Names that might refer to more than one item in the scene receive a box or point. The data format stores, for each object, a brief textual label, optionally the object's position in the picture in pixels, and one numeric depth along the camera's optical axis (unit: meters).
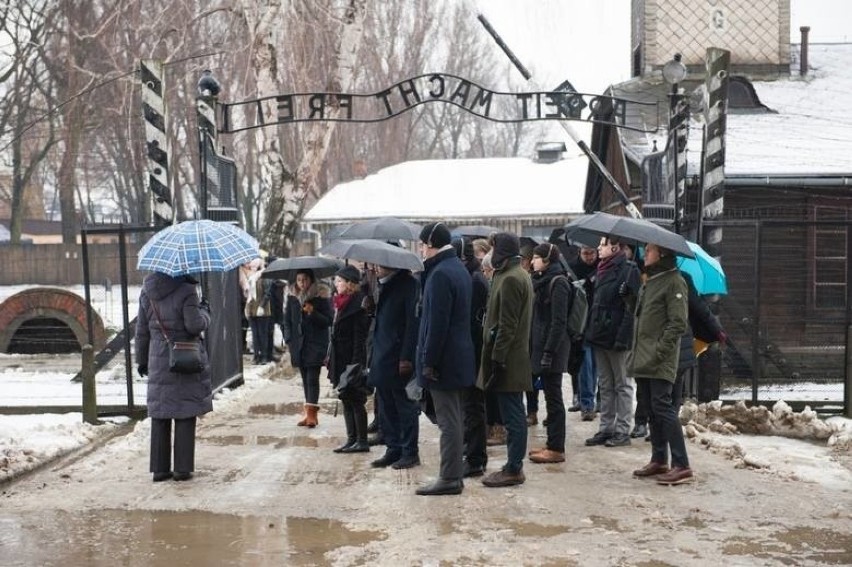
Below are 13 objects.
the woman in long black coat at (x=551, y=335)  9.72
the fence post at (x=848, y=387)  12.45
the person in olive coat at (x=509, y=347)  8.56
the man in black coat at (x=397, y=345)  9.20
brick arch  19.45
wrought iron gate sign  15.16
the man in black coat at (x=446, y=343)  8.31
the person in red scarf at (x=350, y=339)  10.31
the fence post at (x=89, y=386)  11.63
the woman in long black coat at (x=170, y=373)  8.84
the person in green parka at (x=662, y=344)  8.67
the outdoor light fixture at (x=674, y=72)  14.91
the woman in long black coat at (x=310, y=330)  11.32
